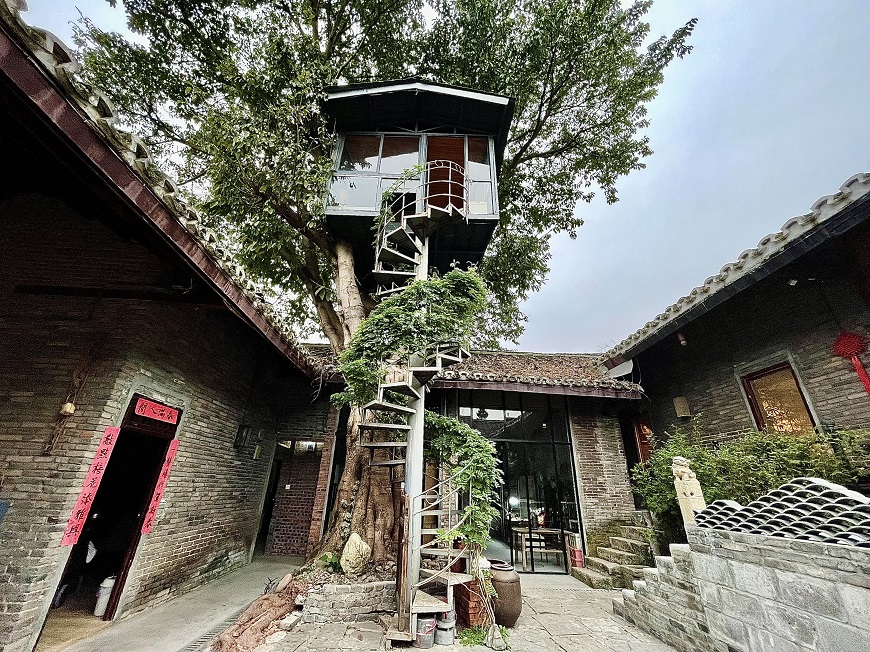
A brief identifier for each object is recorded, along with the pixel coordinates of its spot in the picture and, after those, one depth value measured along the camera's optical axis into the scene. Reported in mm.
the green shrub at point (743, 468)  3490
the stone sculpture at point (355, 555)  4156
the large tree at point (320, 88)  6008
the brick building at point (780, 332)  3582
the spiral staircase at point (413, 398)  3463
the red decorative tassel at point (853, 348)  3912
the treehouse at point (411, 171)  5918
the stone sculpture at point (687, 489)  3615
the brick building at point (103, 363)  2158
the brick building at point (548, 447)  6096
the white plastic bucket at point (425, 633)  3133
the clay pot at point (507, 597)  3645
